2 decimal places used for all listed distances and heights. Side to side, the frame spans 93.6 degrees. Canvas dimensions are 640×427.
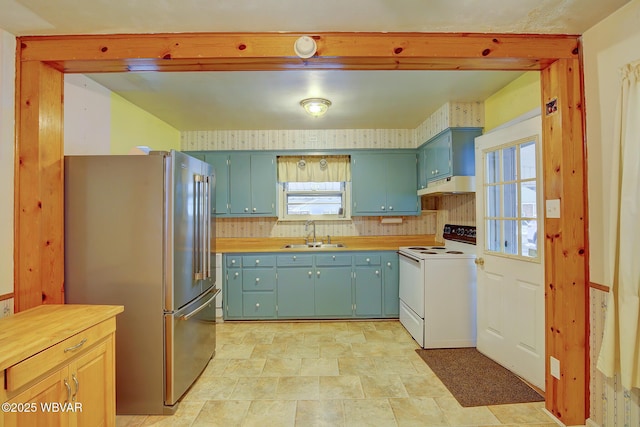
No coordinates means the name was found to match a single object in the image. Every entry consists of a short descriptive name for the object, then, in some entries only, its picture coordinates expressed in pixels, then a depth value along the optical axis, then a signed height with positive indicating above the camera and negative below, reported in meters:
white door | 2.25 -0.30
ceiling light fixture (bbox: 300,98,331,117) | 2.92 +1.08
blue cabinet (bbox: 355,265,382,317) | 3.71 -0.98
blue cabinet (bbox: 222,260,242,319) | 3.69 -0.94
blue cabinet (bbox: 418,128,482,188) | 3.14 +0.66
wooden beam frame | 1.75 +0.82
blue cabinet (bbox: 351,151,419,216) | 4.05 +0.43
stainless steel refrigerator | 1.98 -0.27
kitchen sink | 4.03 -0.41
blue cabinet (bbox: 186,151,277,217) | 4.04 +0.48
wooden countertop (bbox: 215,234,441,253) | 4.14 -0.37
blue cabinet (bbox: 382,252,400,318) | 3.71 -0.87
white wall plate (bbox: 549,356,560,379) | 1.83 -0.95
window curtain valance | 4.22 +0.66
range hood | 3.06 +0.30
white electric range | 2.95 -0.85
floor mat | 2.11 -1.30
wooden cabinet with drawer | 1.12 -0.64
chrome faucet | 4.25 -0.17
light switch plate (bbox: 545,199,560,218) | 1.83 +0.03
